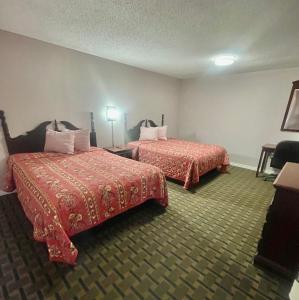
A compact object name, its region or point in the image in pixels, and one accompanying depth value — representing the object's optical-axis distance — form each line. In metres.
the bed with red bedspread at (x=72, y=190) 1.43
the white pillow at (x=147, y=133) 4.27
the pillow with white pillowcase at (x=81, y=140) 3.04
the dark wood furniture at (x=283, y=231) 1.30
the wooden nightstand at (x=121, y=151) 3.39
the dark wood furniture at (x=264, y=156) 3.53
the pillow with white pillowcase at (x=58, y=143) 2.80
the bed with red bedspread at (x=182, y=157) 2.99
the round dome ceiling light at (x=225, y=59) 2.98
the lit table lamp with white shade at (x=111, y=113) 3.53
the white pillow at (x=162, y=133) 4.47
